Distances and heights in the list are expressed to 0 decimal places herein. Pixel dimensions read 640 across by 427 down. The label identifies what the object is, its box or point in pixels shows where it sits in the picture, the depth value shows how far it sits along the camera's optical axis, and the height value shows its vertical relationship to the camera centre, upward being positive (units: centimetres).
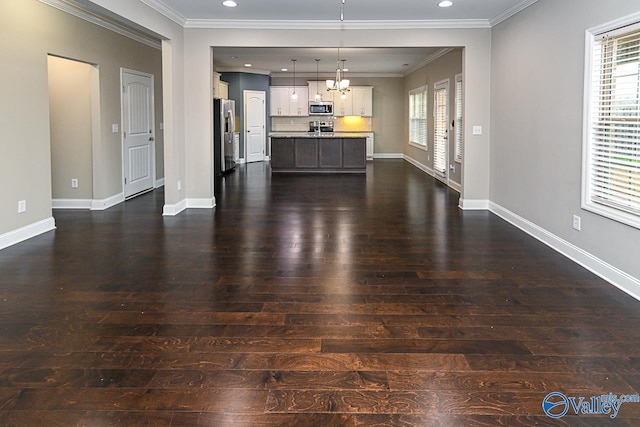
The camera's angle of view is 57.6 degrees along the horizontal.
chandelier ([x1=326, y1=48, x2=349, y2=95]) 1150 +139
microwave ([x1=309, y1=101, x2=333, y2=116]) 1692 +125
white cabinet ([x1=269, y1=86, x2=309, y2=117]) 1694 +143
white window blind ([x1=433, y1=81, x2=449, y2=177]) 1108 +44
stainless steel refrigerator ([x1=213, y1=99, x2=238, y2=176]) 1298 +32
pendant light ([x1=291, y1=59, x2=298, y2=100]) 1639 +168
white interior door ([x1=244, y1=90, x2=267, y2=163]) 1588 +74
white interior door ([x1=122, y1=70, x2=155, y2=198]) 866 +32
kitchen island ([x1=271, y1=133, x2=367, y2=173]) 1352 -7
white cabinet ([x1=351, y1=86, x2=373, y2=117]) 1711 +149
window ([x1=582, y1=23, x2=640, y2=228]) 421 +17
